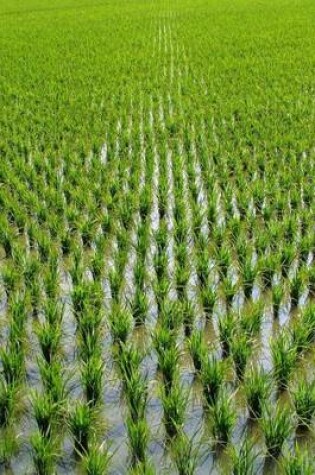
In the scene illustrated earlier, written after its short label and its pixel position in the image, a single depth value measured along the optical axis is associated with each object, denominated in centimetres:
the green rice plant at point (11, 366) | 314
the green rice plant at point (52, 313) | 361
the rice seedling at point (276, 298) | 381
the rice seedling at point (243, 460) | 247
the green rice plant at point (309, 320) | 343
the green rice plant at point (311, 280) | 409
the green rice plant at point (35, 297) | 389
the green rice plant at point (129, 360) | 314
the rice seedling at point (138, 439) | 266
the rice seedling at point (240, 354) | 320
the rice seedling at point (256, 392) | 289
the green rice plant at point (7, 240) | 466
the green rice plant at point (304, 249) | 439
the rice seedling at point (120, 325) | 346
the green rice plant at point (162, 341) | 327
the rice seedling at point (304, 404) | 285
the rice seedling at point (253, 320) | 349
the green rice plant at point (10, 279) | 409
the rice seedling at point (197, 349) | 317
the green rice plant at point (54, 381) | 291
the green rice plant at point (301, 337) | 333
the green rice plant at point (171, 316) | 355
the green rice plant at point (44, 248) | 446
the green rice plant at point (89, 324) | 354
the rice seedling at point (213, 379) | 301
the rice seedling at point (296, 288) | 395
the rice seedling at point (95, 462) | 247
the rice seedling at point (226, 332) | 340
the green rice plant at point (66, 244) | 464
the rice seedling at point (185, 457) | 256
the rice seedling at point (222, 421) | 273
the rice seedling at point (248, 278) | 401
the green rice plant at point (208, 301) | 380
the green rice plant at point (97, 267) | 423
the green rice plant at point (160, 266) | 418
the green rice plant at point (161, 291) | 385
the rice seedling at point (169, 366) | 313
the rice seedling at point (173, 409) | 282
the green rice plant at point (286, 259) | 424
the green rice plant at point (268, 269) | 413
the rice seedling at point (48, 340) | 337
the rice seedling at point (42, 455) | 256
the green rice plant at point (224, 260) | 422
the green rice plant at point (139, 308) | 370
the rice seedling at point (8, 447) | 270
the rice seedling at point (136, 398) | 292
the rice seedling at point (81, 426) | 271
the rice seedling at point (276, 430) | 266
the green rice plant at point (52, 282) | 398
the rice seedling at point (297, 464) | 244
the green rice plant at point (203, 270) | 409
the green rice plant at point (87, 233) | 477
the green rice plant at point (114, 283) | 394
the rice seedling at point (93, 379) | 302
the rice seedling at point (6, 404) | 292
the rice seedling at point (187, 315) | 364
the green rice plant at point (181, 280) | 404
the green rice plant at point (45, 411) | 280
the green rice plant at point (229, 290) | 387
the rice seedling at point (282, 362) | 311
